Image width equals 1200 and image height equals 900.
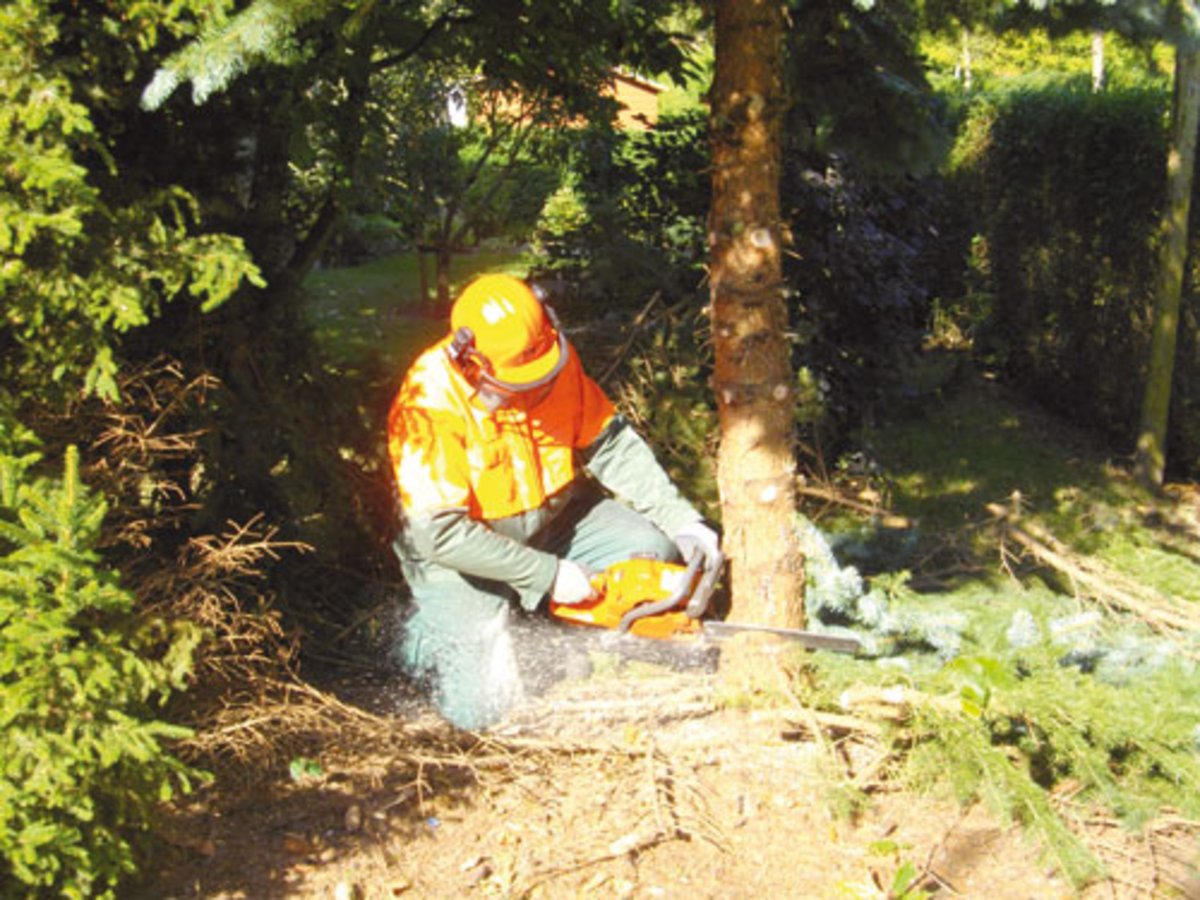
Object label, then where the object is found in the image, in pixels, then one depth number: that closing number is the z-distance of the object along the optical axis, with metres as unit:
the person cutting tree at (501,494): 3.74
